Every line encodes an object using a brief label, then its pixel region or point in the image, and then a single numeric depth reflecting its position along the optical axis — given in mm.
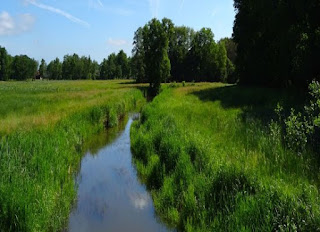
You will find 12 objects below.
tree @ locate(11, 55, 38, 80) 121062
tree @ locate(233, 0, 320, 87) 22266
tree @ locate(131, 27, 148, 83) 74181
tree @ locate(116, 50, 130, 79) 114162
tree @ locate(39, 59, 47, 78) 150862
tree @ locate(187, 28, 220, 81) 76375
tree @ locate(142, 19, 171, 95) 50531
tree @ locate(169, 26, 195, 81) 80812
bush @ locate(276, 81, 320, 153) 7977
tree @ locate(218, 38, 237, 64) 86944
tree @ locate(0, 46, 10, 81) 117444
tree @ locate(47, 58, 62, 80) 139212
